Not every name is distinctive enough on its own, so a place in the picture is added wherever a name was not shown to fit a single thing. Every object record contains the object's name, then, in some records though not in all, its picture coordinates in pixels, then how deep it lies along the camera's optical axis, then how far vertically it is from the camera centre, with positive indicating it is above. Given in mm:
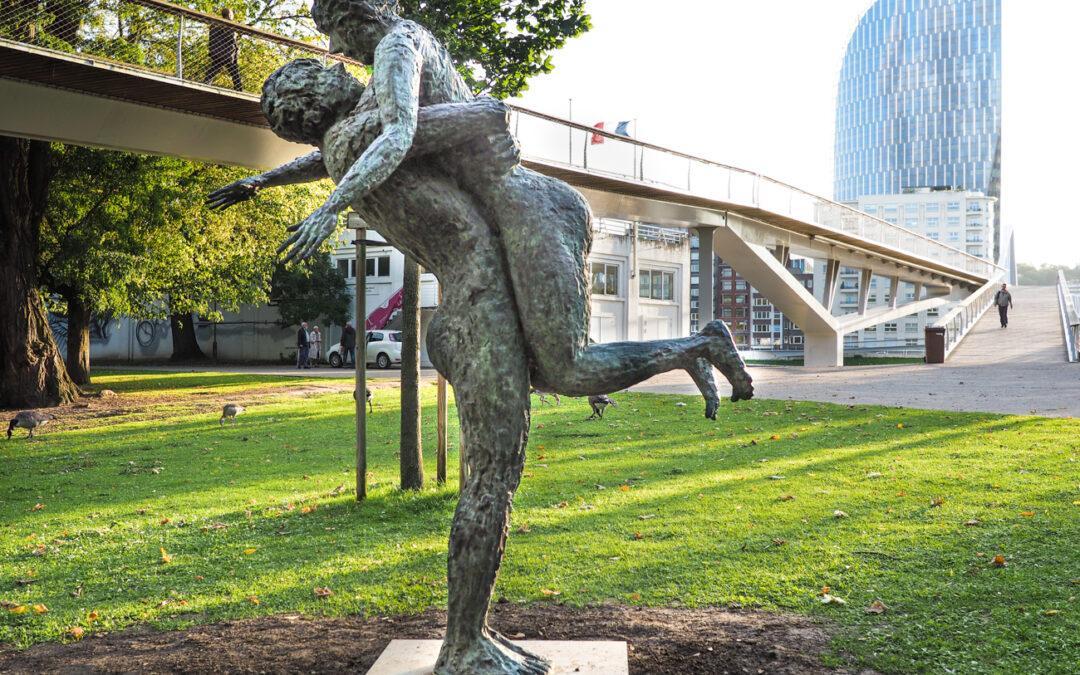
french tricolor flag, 29566 +7559
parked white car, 32531 -280
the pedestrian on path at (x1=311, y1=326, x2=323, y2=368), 36500 -151
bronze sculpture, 3242 +286
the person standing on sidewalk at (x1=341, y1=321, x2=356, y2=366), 33156 -95
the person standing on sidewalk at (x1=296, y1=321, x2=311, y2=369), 34031 -262
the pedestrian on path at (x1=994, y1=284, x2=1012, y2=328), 34969 +1683
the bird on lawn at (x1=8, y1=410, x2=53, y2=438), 12867 -1230
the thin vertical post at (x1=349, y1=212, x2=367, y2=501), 7949 -217
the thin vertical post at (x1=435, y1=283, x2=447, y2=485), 7891 -871
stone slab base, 3496 -1326
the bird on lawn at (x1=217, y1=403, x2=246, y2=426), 14703 -1216
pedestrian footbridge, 9969 +3109
